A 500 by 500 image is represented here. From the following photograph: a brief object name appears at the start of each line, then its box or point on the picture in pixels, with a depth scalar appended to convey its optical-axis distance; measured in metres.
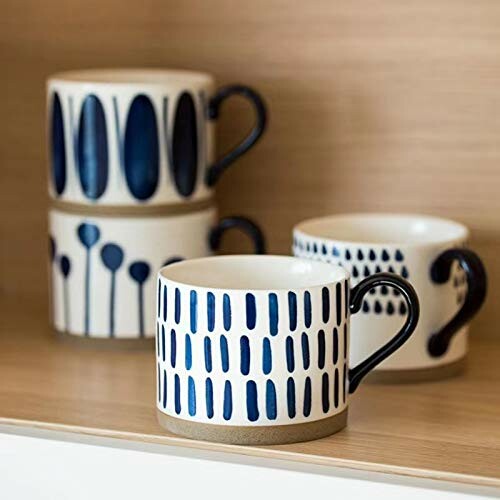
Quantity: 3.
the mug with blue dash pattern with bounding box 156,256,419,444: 0.79
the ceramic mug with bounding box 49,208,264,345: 0.95
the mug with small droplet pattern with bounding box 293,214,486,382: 0.88
